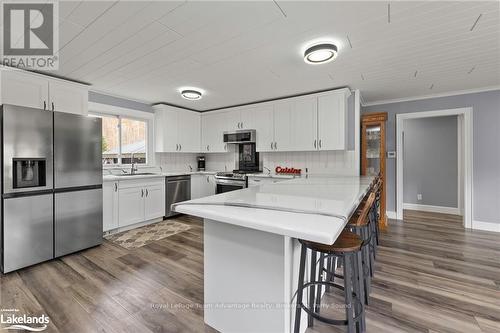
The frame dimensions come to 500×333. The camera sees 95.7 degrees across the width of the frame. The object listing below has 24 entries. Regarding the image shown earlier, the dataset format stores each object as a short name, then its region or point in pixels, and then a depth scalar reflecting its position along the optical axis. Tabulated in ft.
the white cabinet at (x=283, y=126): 14.07
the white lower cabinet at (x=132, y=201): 11.31
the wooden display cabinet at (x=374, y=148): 13.26
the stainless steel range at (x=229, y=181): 14.83
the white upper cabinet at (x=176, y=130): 15.26
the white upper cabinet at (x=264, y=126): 14.82
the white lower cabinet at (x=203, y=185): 16.37
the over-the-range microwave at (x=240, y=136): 15.44
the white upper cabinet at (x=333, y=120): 12.18
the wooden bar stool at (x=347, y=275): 4.09
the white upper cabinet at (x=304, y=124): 13.14
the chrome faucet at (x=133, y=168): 13.91
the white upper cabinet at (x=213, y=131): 17.09
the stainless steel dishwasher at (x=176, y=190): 14.44
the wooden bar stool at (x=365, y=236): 4.87
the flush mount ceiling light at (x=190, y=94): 12.09
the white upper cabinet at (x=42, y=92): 9.07
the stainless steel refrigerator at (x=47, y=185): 7.66
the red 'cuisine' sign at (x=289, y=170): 14.90
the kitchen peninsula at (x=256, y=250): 3.61
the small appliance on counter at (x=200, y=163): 18.89
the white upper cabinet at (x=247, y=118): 15.60
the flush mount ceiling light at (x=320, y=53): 7.39
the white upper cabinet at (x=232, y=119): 16.26
